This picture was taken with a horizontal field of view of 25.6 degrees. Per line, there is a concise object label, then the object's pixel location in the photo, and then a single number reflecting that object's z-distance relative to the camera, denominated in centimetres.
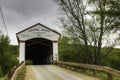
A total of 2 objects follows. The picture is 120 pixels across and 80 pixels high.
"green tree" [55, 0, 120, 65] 2268
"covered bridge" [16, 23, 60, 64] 3164
